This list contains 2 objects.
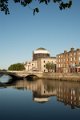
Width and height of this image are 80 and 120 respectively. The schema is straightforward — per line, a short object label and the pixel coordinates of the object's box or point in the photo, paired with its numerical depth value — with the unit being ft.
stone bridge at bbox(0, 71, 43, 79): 185.24
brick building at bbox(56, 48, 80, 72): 176.22
